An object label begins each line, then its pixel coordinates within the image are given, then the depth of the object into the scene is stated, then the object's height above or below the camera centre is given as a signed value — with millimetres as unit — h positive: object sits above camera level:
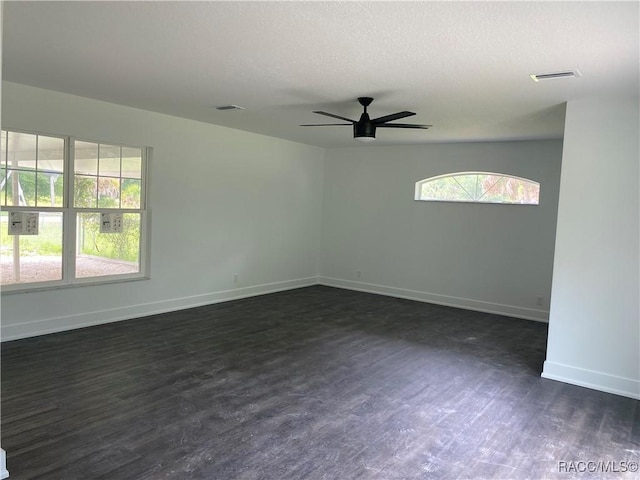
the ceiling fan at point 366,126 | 4426 +816
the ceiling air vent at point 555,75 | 3322 +1039
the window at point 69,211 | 4680 -155
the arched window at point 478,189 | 6671 +429
